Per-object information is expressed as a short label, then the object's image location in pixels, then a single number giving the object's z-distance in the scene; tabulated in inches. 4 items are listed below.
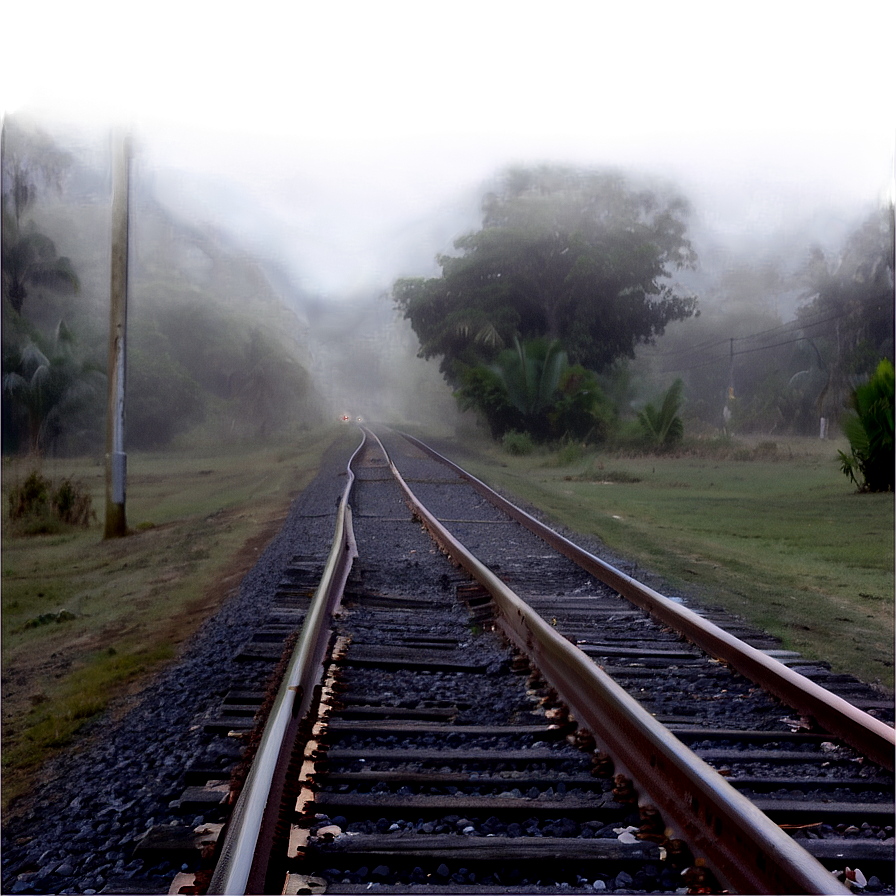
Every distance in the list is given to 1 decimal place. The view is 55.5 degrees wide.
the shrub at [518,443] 1092.5
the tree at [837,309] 1555.1
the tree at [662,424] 979.9
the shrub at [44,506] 533.0
